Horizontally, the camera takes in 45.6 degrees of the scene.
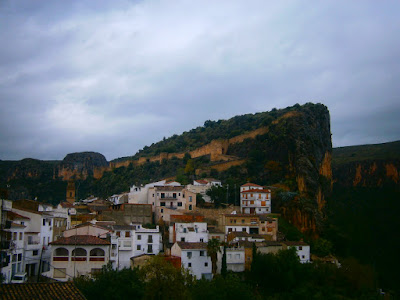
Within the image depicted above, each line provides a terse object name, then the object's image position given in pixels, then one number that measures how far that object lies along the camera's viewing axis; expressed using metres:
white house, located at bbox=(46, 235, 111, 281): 45.12
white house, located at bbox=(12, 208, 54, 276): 47.25
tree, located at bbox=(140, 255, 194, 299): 32.88
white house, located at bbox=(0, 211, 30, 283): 39.88
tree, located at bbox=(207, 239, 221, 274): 50.94
